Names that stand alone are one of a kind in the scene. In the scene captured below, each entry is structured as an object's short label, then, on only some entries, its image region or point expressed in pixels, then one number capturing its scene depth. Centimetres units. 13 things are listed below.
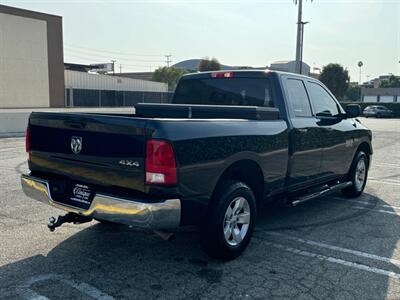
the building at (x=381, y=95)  8677
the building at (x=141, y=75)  9982
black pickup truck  345
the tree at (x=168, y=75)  8025
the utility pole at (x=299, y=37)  2558
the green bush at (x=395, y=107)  5025
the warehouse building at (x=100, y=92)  4300
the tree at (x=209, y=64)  6380
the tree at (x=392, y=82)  9911
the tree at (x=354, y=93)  10336
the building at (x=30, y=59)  3753
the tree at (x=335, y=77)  6316
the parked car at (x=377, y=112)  4753
